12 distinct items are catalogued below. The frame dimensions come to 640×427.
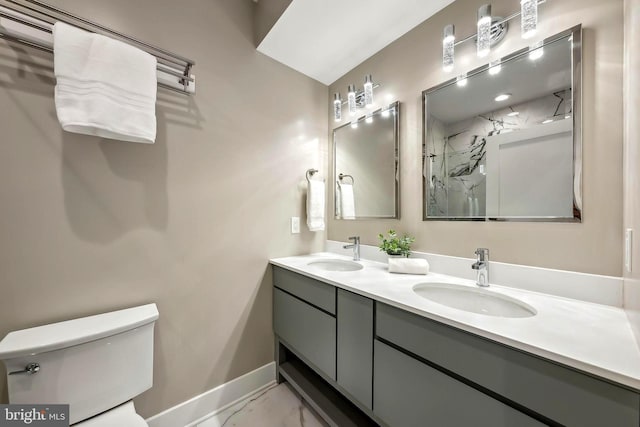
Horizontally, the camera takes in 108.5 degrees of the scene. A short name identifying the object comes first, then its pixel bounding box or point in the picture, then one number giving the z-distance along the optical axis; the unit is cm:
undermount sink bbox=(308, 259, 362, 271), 162
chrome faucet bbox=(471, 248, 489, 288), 103
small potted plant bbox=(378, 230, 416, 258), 138
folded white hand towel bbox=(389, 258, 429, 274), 124
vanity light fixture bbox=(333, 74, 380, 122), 159
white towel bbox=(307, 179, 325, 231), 178
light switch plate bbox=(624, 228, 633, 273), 72
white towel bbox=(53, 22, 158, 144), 87
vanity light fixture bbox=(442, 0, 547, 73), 94
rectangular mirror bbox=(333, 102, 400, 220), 155
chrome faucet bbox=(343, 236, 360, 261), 167
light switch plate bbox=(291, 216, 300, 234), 179
